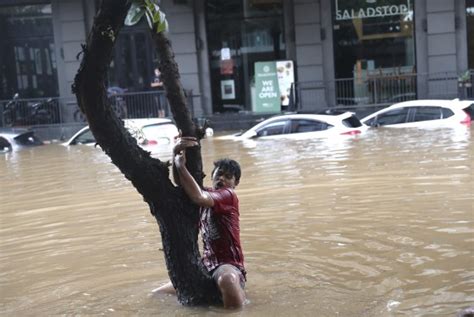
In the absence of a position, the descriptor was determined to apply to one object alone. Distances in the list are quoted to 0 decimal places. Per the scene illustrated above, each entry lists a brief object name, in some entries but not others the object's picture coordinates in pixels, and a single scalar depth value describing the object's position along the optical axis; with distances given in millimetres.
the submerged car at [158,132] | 17703
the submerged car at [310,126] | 17406
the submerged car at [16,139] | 20594
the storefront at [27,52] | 27406
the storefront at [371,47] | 25031
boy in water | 5254
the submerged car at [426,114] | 17750
